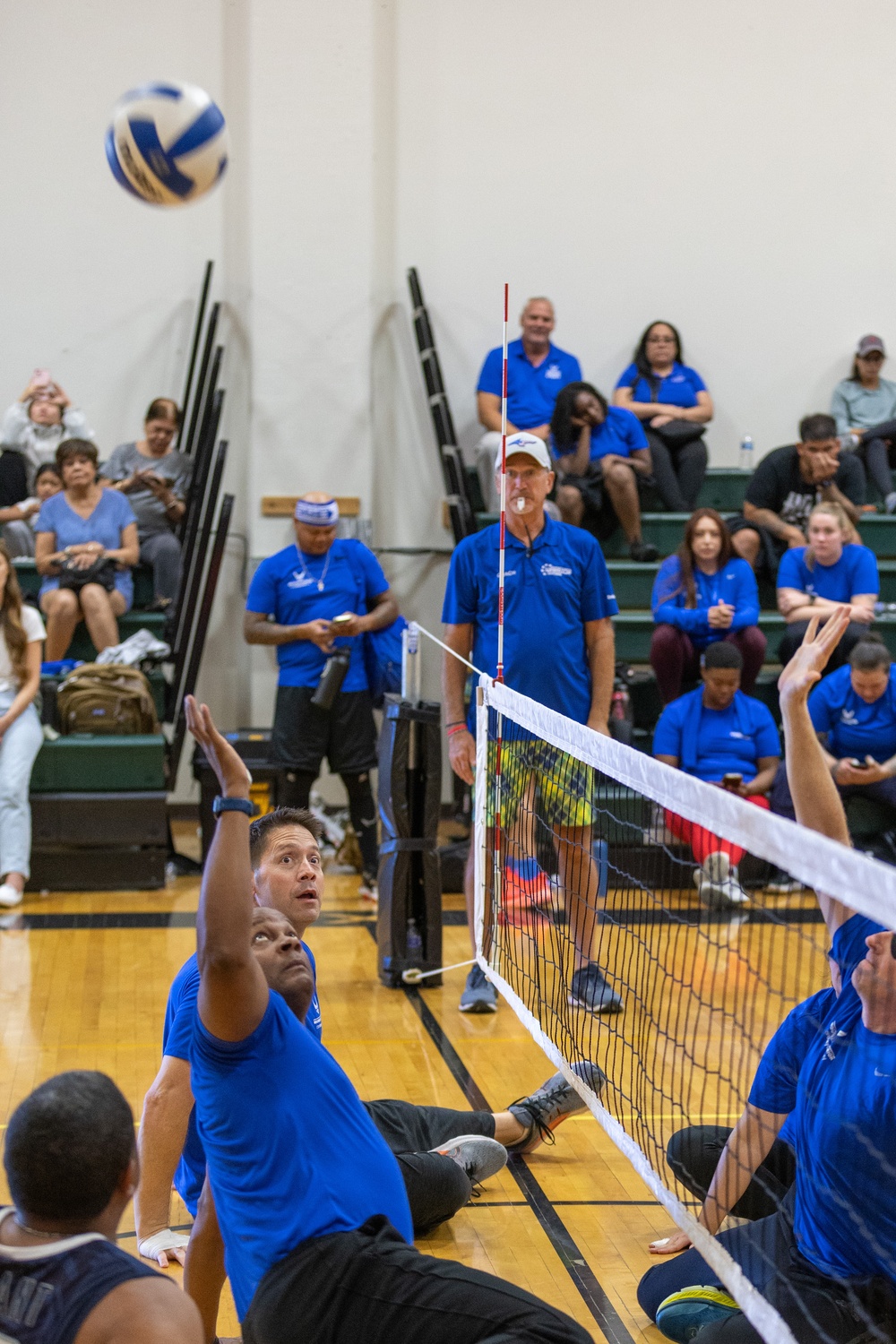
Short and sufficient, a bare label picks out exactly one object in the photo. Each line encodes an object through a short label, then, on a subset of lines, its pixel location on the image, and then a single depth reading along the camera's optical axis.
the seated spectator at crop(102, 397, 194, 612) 19.64
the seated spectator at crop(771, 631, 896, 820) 15.91
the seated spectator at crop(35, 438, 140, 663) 17.91
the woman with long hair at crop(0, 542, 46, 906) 15.36
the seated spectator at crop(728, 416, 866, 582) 19.83
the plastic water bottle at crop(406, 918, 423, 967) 12.73
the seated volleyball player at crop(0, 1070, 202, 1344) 3.97
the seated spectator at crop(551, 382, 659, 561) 19.80
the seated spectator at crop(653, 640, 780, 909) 16.28
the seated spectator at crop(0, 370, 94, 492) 20.30
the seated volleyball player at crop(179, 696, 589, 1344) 4.74
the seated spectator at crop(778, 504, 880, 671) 17.83
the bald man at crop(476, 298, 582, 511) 21.03
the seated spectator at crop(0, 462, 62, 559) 19.55
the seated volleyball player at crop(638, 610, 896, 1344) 5.43
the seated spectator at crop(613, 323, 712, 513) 21.30
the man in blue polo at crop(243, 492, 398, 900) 16.61
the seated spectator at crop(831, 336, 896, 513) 22.53
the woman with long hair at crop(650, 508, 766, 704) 17.28
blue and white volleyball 10.77
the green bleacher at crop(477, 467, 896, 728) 19.55
